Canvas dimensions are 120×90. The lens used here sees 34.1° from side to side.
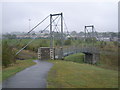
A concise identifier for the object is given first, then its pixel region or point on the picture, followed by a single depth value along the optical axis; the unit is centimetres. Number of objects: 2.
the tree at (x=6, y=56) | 1338
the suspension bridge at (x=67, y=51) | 2100
